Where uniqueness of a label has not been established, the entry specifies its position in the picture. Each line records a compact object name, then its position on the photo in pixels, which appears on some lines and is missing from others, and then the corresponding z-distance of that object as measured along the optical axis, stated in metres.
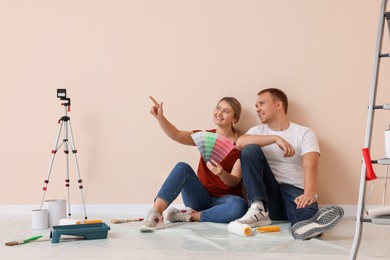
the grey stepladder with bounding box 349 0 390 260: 2.27
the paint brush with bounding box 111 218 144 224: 3.96
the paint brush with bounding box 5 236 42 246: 3.13
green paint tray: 3.15
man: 3.50
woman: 3.71
